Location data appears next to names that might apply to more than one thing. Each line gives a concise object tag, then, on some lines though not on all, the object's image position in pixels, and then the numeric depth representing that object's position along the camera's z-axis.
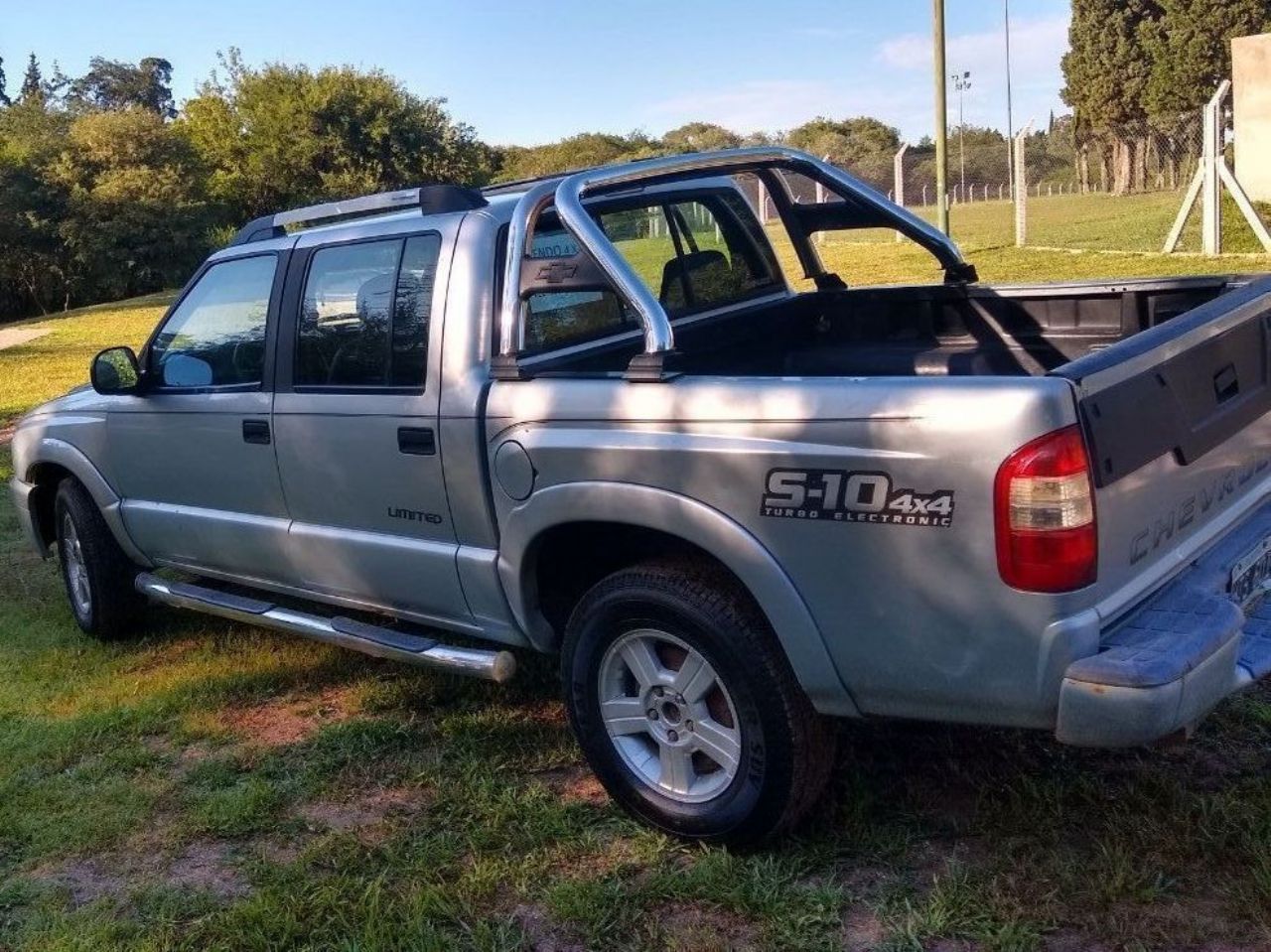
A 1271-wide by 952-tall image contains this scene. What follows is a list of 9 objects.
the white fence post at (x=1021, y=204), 19.73
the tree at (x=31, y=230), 34.25
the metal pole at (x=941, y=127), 18.44
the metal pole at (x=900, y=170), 22.05
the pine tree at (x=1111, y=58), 45.84
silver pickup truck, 2.83
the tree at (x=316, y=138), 40.50
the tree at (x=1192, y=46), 41.12
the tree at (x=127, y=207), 34.69
